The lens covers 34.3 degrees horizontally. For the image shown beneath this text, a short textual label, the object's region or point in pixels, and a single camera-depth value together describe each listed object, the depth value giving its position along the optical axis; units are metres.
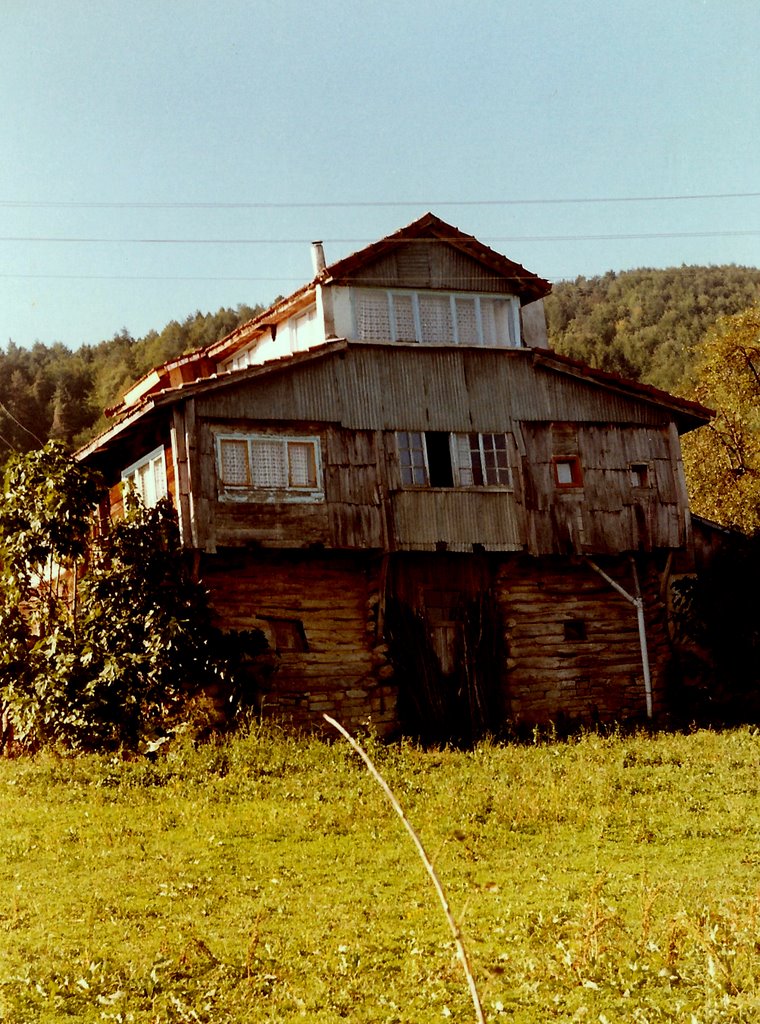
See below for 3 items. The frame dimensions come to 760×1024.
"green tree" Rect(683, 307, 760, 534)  39.79
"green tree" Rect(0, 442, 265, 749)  21.58
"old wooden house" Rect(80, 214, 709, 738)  23.19
